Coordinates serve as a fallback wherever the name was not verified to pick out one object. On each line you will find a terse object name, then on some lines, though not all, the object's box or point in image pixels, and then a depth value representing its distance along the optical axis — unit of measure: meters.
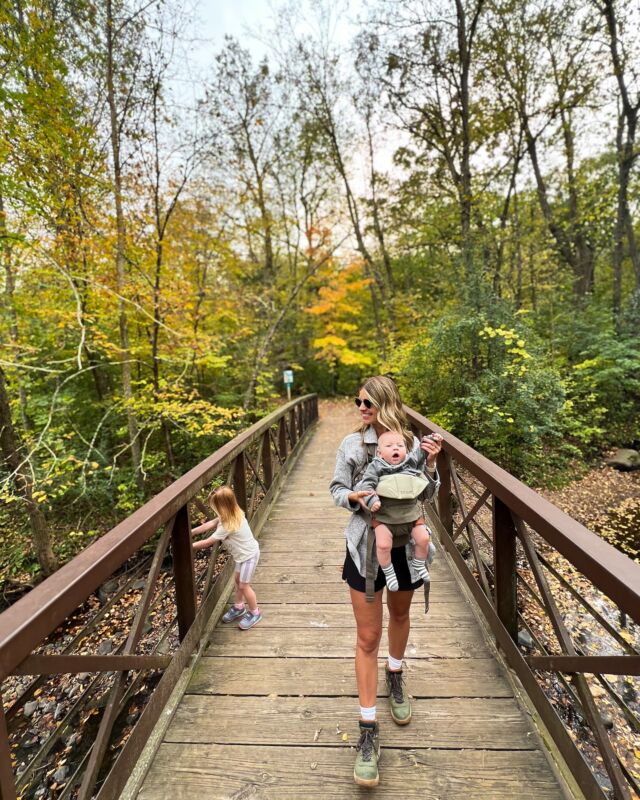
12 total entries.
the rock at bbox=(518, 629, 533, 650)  3.75
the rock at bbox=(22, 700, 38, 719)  3.79
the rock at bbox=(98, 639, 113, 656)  4.41
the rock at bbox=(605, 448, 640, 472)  7.48
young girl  2.62
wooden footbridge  1.41
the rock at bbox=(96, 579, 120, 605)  5.52
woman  1.68
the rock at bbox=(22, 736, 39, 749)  3.50
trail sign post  10.74
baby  1.58
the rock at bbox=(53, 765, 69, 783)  3.11
